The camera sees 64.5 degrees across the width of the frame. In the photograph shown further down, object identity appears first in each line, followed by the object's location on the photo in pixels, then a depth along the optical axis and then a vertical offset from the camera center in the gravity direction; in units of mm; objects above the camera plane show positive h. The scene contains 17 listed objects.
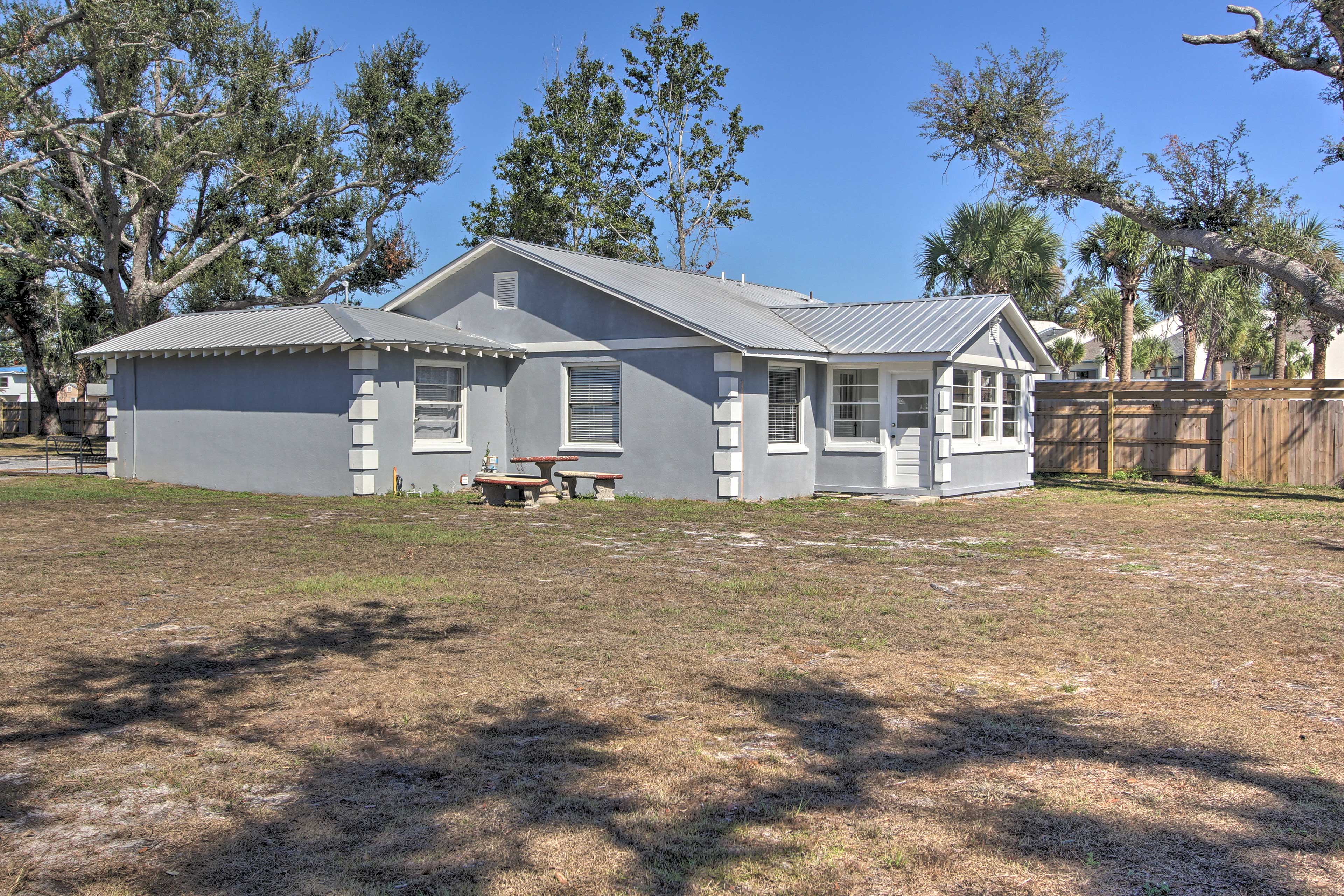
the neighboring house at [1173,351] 44844 +3412
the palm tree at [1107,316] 37000 +4067
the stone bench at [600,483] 17734 -829
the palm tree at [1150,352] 43688 +3254
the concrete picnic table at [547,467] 17047 -555
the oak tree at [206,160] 26016 +7928
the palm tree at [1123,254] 27484 +4670
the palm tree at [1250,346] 40688 +3459
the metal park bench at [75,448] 22653 -276
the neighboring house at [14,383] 75125 +4084
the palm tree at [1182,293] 28125 +3914
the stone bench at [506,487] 16328 -822
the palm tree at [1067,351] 45812 +3473
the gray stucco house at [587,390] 17781 +788
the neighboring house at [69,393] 70062 +3063
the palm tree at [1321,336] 20359 +2096
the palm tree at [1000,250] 27891 +4820
